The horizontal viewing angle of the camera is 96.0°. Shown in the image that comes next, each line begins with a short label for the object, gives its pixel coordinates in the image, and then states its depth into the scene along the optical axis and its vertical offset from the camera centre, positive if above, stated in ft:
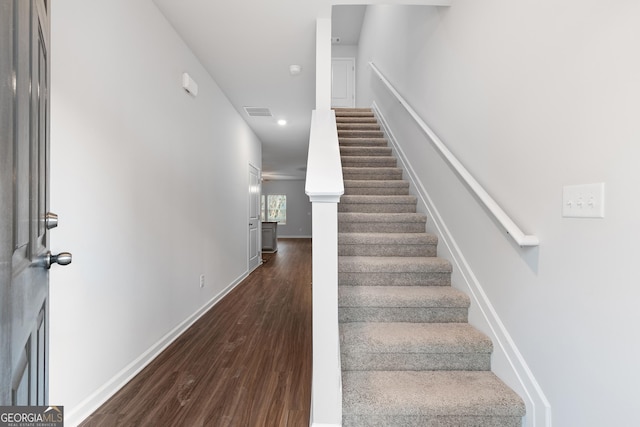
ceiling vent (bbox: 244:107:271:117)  14.30 +5.00
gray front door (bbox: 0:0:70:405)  1.68 +0.03
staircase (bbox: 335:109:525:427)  4.30 -2.31
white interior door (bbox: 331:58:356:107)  21.07 +9.52
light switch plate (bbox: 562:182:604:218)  3.27 +0.15
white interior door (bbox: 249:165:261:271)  17.51 -0.52
